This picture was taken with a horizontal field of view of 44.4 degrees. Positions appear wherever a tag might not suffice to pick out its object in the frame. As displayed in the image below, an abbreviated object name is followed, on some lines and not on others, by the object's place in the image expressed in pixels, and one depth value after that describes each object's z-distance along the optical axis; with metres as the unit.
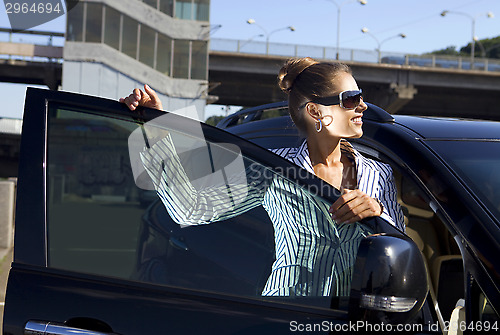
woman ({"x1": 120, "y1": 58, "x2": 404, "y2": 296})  1.65
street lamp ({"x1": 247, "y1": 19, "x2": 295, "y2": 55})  49.31
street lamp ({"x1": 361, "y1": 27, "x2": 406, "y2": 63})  50.09
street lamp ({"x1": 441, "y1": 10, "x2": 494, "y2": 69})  42.19
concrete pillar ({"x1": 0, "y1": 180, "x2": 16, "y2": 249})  9.09
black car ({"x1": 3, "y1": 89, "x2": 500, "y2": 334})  1.60
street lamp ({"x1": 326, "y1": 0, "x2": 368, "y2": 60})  48.70
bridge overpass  39.22
